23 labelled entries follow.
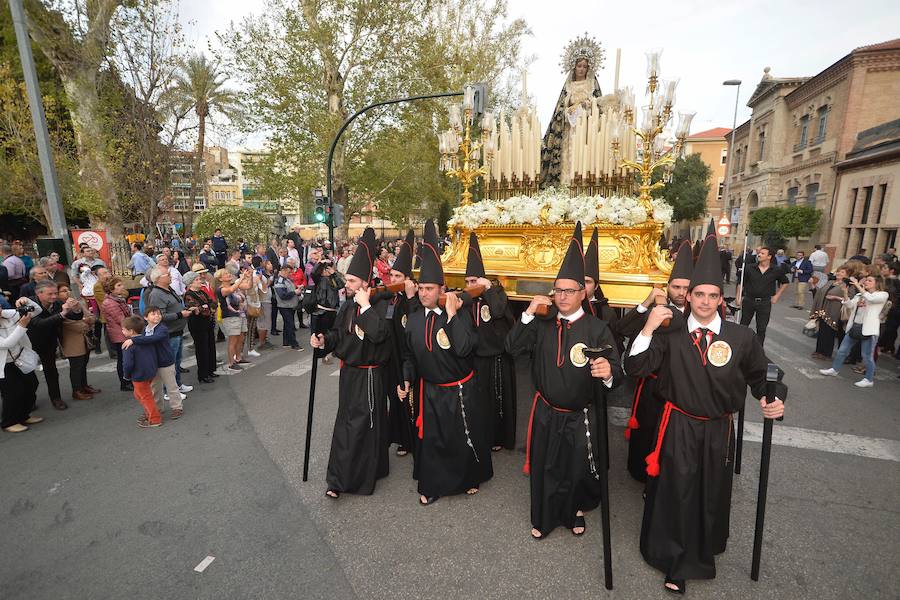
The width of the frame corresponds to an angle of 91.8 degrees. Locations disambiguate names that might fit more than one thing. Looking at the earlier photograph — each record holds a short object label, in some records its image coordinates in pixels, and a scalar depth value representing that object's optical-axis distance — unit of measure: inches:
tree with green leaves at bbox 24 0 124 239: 511.5
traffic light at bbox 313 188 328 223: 603.3
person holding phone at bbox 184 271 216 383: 269.0
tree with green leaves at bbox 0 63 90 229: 600.7
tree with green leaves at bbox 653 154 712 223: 1487.5
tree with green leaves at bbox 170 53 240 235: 685.9
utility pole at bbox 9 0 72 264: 334.3
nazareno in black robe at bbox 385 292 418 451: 188.5
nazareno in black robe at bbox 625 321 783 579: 113.0
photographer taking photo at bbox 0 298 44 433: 196.7
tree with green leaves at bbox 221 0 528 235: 684.1
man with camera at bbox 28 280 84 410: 220.5
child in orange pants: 206.7
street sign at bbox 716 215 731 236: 761.1
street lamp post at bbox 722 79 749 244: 977.5
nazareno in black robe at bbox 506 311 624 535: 128.3
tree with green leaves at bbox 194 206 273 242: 917.2
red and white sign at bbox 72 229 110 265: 395.9
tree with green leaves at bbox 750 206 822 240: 927.0
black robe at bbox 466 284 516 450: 180.5
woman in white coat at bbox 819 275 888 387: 260.5
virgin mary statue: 257.1
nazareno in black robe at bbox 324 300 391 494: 154.4
